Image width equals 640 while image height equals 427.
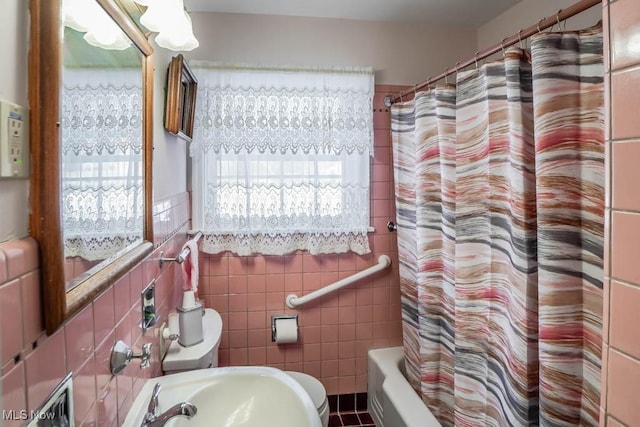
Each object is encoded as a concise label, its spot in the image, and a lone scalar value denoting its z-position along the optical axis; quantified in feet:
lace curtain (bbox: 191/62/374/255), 6.53
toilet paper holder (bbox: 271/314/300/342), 7.02
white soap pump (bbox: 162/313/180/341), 4.54
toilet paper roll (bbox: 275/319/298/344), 6.85
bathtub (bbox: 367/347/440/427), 5.16
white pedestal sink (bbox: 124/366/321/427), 3.57
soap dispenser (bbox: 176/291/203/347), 4.72
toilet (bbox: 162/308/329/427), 4.50
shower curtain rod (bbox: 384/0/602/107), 3.28
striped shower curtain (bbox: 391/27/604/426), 3.45
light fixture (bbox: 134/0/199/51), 3.50
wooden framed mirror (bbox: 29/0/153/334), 1.85
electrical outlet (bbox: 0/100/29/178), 1.60
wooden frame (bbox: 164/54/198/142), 4.82
